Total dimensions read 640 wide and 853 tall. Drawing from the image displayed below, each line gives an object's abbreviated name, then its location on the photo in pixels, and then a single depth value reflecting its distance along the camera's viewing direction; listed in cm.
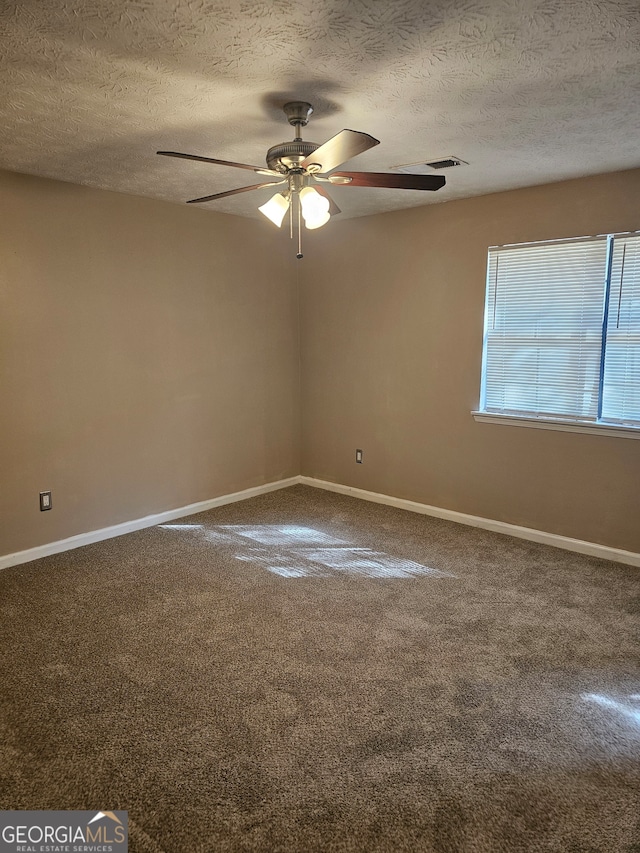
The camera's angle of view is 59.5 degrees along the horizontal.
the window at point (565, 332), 358
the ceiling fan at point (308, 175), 228
